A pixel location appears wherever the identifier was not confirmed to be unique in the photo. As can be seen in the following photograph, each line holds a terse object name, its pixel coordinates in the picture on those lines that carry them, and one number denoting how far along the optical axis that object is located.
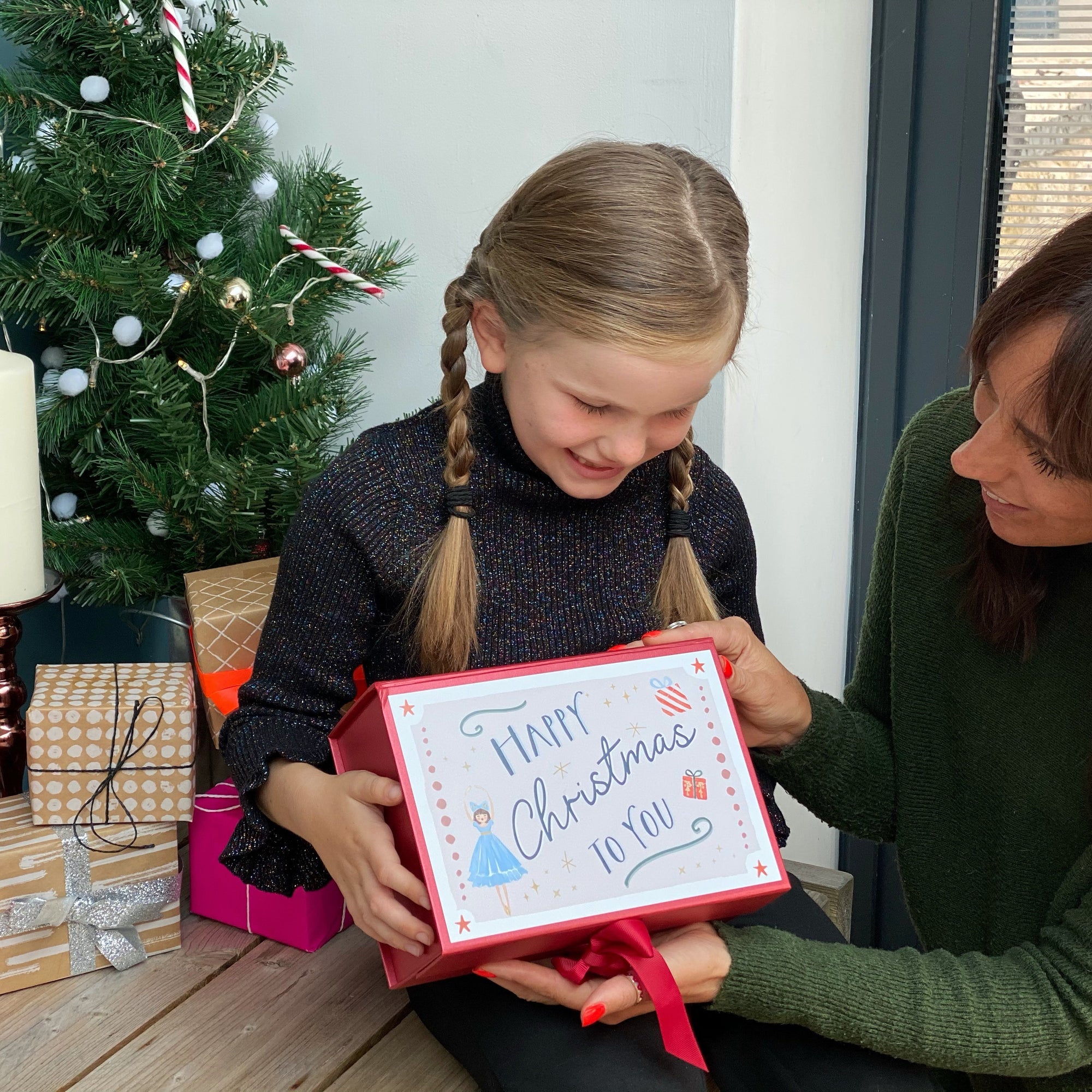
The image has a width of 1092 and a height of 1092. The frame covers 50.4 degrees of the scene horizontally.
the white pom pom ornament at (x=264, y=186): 1.33
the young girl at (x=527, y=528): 0.86
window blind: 1.37
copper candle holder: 1.17
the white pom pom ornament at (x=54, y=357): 1.36
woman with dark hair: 0.82
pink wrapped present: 1.13
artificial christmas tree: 1.23
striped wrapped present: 1.04
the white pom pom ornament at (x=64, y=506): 1.38
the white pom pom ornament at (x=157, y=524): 1.32
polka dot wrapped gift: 1.07
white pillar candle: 1.08
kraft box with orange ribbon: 1.20
